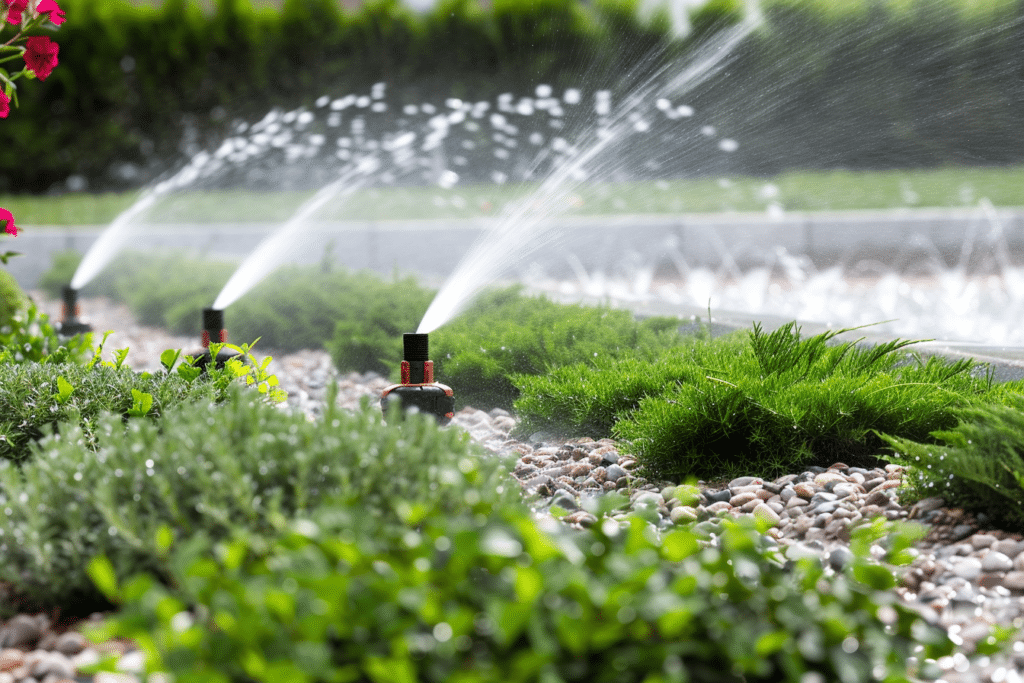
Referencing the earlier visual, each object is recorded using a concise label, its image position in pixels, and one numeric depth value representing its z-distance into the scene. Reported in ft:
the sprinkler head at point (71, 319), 17.53
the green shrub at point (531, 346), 13.29
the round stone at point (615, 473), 9.43
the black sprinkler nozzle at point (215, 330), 12.00
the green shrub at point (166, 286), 22.20
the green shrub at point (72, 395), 8.95
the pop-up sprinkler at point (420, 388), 9.30
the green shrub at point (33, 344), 11.62
